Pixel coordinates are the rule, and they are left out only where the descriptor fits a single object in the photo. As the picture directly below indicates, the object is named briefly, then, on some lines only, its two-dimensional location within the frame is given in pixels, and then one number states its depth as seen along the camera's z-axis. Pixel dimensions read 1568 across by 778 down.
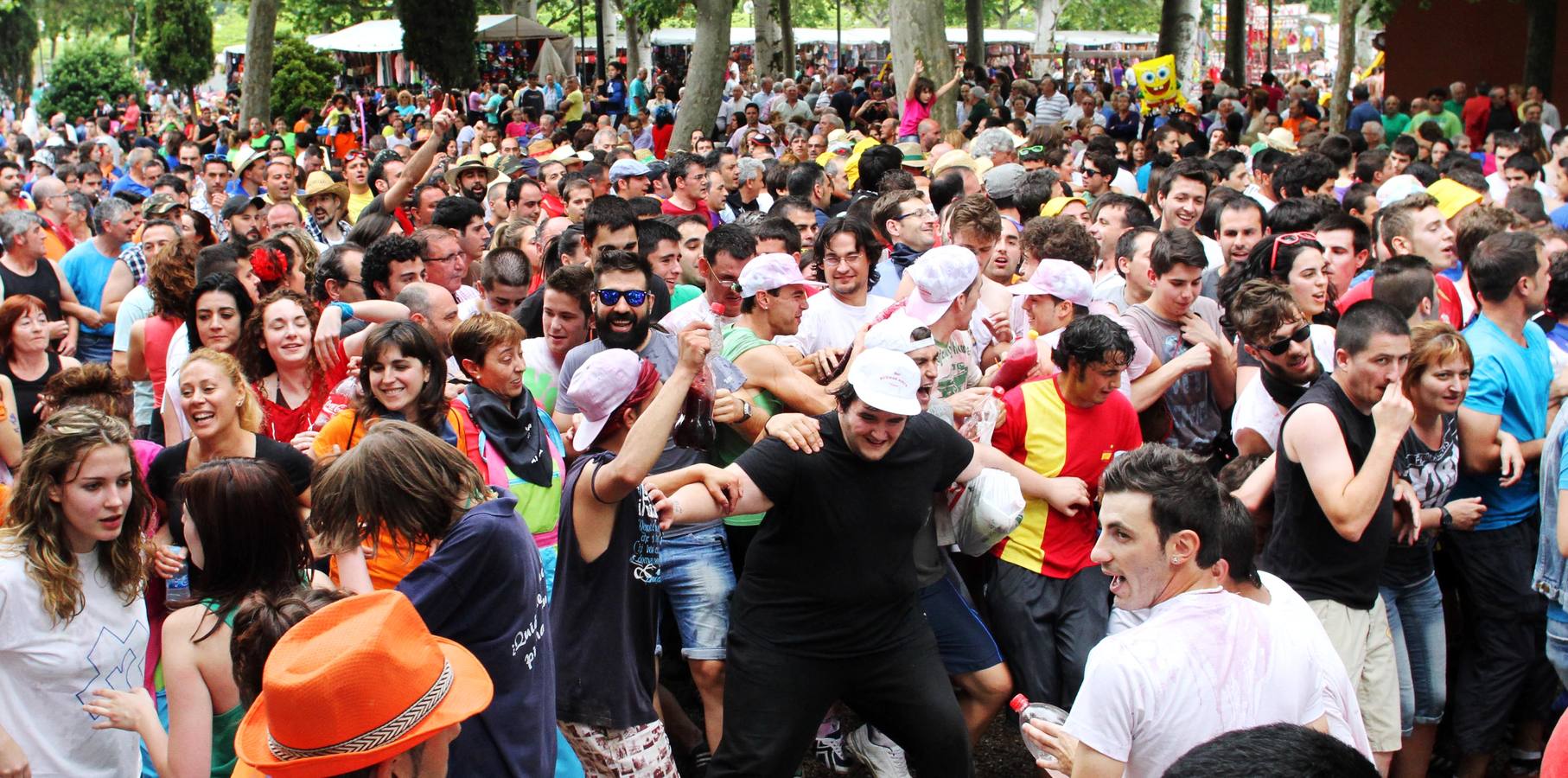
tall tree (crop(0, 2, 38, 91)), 58.66
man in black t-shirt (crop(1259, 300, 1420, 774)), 4.35
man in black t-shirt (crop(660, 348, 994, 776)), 4.29
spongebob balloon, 19.06
